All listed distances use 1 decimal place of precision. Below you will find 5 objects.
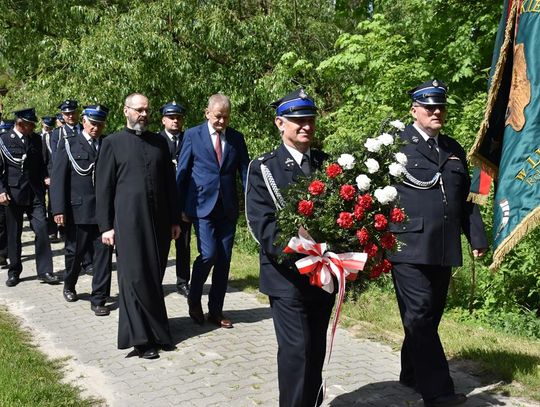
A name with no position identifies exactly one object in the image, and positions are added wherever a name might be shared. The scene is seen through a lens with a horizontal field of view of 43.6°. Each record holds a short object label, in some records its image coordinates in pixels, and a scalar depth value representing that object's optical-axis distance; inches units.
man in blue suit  268.8
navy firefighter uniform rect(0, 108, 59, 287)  362.0
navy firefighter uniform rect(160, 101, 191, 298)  337.1
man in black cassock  237.1
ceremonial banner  166.1
